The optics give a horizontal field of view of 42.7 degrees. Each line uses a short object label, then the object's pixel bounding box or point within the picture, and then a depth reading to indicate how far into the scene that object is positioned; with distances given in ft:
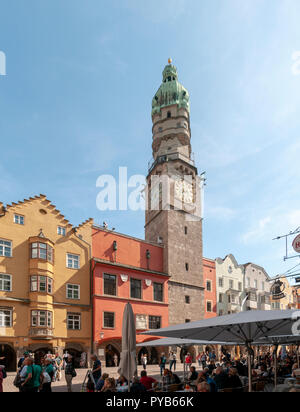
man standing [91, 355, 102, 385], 44.75
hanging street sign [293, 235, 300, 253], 93.62
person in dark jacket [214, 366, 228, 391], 36.32
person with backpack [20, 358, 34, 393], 33.81
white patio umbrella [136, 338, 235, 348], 51.25
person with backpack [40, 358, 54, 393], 37.88
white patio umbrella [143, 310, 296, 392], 29.68
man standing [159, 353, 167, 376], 76.57
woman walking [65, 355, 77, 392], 47.91
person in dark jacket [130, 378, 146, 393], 32.93
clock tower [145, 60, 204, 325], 135.23
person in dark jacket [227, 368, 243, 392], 36.60
